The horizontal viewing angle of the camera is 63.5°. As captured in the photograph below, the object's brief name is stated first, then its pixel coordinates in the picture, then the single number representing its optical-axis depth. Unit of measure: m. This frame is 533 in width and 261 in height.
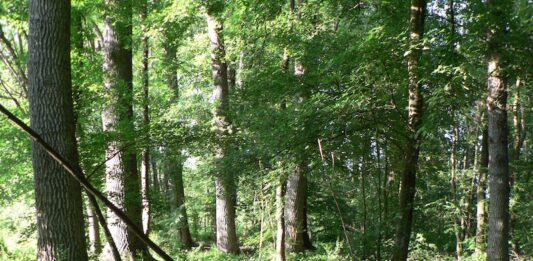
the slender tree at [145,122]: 9.53
